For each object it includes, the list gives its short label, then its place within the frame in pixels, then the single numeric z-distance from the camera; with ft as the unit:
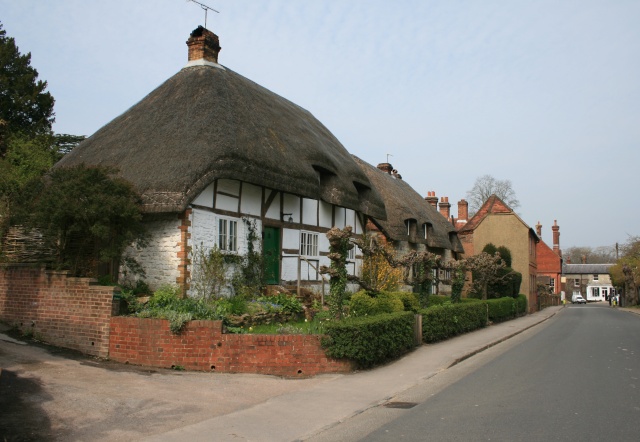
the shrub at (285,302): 46.73
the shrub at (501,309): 82.07
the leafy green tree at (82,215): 37.19
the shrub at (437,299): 76.33
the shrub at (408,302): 55.16
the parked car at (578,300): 259.39
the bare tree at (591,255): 376.07
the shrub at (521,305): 106.42
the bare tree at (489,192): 200.75
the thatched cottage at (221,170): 44.21
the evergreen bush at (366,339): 35.40
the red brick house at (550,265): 222.07
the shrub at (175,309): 35.47
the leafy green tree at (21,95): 113.19
